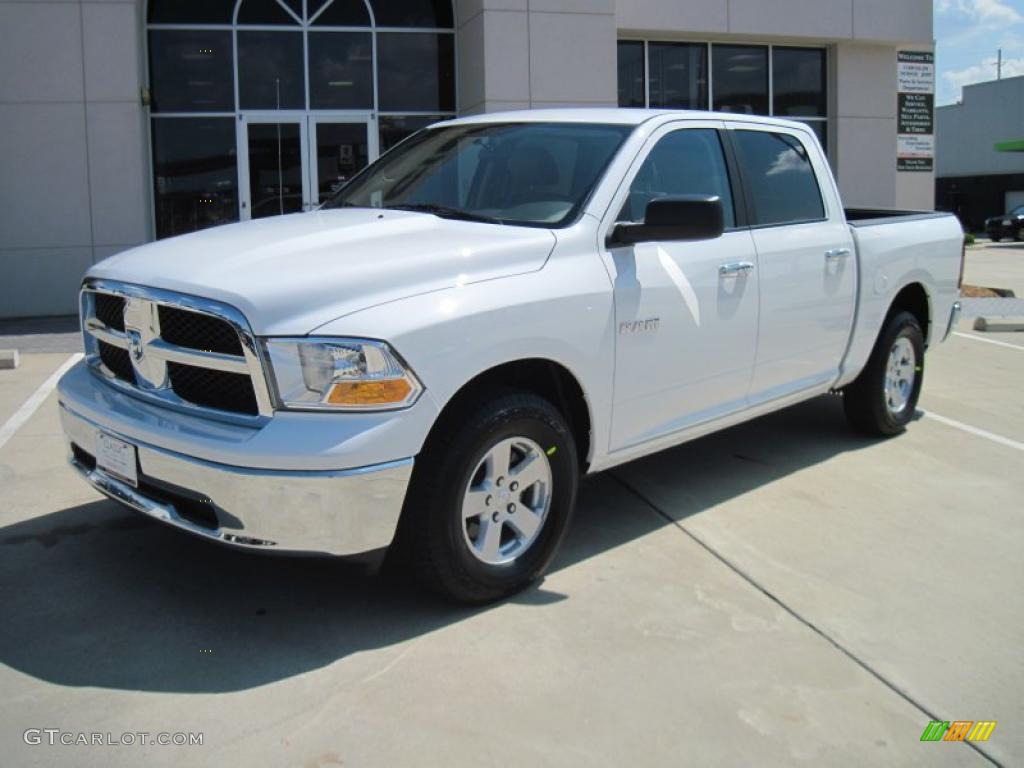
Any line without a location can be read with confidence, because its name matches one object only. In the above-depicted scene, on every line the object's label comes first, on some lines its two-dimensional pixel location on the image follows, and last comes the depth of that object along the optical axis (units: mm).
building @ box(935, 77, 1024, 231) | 50469
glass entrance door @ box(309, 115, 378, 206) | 14492
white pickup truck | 3420
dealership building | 12812
